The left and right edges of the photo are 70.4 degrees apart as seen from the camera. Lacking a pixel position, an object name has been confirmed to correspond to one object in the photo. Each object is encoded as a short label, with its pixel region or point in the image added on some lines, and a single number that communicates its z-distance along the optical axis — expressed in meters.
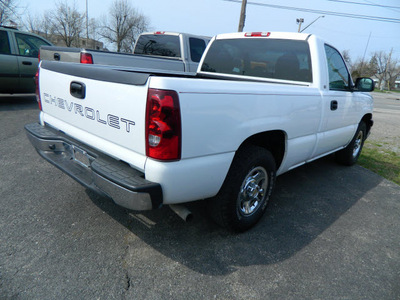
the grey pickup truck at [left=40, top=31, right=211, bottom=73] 5.58
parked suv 7.11
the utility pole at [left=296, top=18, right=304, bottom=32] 32.84
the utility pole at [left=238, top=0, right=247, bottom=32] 16.33
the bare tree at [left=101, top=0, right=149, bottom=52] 43.09
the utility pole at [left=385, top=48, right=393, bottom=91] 78.56
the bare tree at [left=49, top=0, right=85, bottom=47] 39.56
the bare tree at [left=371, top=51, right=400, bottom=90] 77.99
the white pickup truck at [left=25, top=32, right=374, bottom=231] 1.85
